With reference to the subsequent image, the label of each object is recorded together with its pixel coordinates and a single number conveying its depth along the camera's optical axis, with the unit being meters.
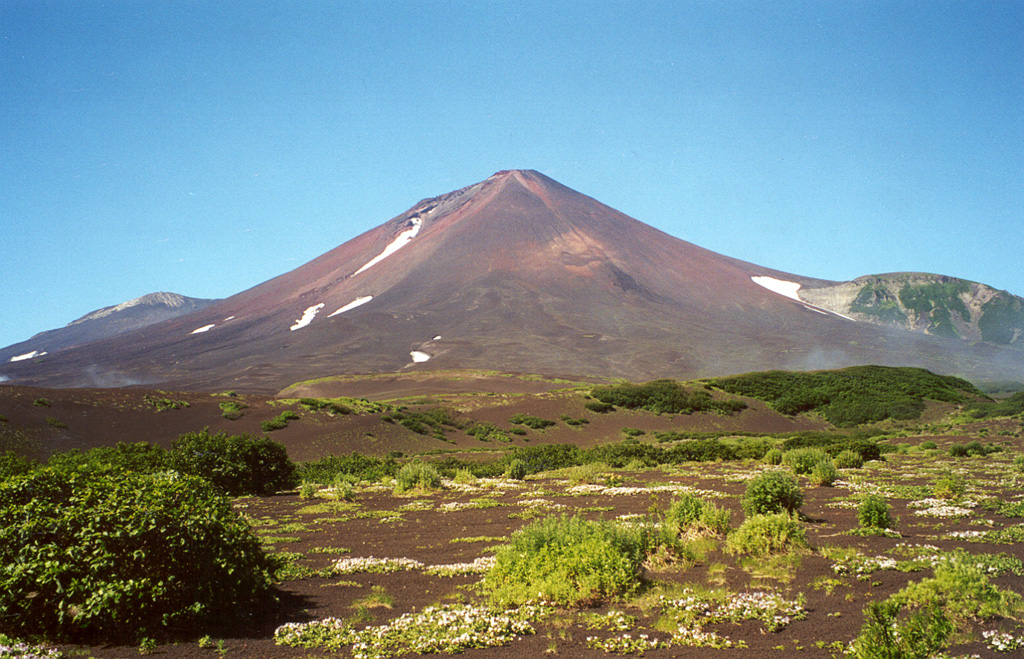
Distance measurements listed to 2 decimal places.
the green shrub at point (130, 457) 16.00
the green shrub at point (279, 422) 36.72
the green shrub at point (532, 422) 44.80
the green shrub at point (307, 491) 18.72
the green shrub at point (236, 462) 18.30
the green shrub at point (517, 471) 23.22
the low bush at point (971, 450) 24.48
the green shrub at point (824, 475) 17.05
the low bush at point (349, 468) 23.50
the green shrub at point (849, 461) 22.05
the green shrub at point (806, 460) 19.53
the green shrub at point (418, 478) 19.81
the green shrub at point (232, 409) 37.84
